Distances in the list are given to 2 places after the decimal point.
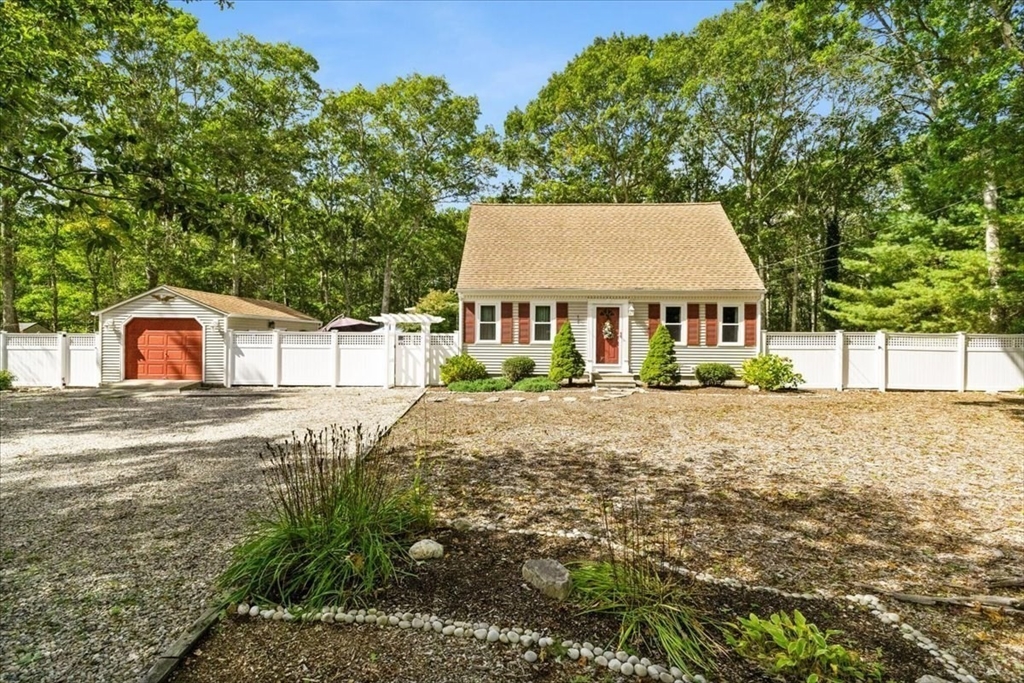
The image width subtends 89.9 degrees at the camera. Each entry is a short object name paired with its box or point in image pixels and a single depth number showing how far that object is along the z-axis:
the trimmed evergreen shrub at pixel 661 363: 14.27
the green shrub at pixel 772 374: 13.68
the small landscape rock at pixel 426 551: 3.32
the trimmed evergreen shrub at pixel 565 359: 14.61
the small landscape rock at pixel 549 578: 2.89
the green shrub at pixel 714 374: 14.45
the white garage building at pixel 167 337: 14.95
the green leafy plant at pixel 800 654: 2.27
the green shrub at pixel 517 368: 14.97
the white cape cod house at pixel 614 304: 15.63
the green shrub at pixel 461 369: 14.70
